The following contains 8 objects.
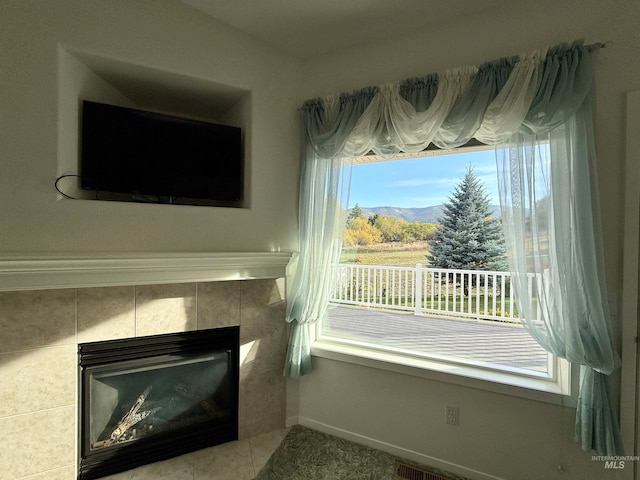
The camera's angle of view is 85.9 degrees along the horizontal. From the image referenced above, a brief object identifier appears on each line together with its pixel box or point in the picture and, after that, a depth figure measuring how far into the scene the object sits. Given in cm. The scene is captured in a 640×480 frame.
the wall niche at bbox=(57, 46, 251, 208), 179
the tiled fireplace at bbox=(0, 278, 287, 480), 171
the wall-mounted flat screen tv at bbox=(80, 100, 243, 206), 189
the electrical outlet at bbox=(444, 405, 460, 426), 206
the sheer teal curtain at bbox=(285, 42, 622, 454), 166
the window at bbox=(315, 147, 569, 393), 205
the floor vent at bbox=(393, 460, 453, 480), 202
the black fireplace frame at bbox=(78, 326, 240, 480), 195
